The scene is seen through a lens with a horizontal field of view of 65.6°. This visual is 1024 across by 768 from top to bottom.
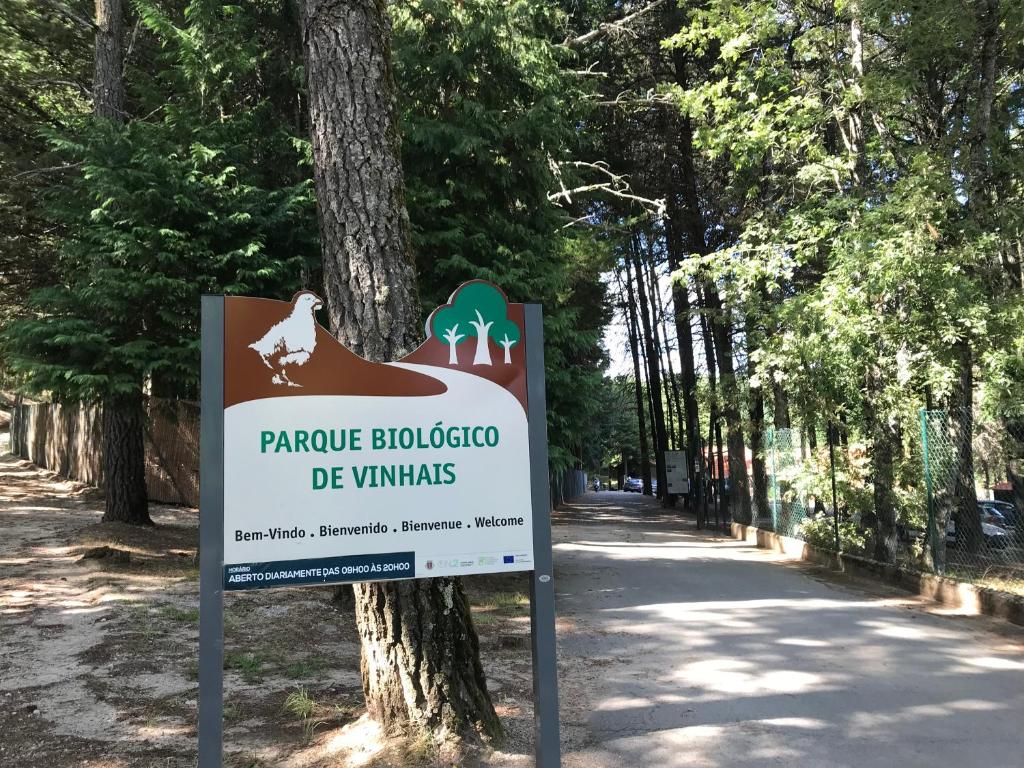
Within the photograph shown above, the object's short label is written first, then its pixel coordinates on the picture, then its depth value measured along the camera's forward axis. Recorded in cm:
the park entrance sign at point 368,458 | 352
